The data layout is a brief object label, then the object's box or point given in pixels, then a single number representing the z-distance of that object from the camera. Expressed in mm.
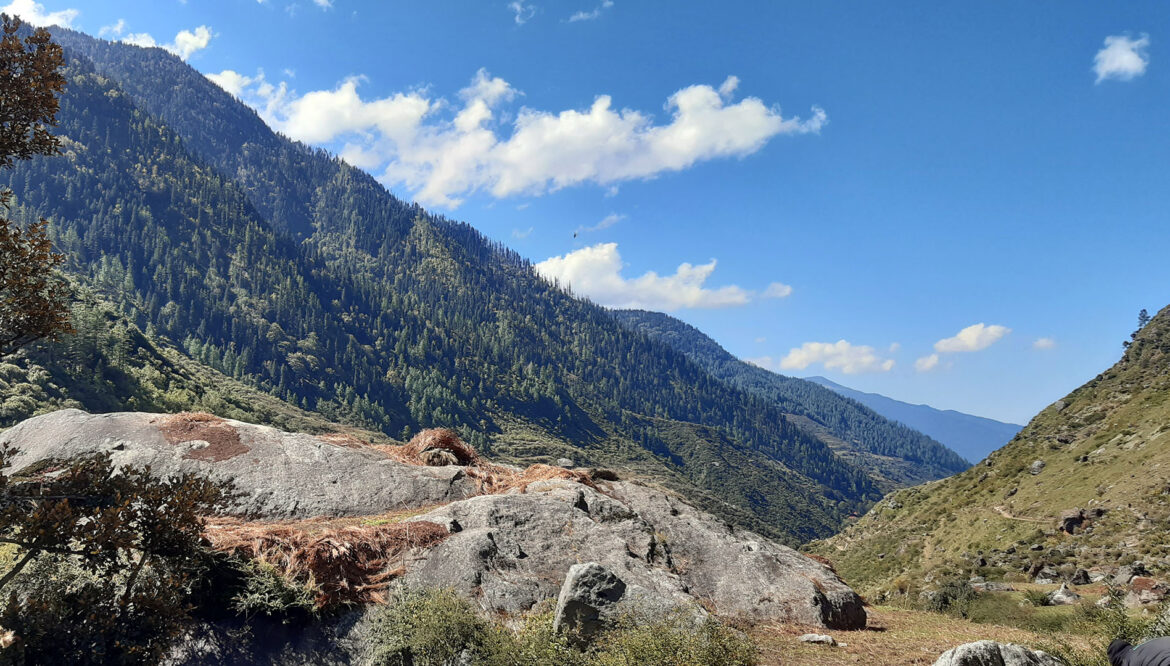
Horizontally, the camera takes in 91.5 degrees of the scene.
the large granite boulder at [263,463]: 15961
